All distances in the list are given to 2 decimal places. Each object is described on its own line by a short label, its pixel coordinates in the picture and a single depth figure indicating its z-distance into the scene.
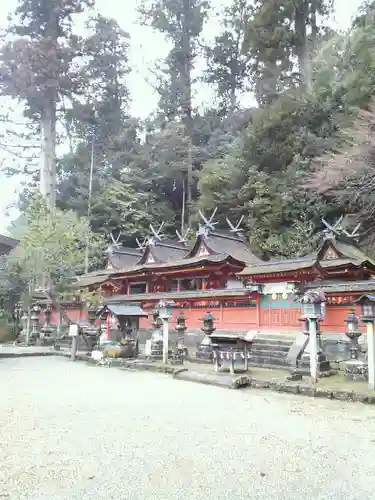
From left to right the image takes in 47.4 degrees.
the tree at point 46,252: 20.52
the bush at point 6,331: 23.61
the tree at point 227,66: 41.25
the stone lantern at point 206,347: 13.43
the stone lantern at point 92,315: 18.61
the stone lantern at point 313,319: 9.55
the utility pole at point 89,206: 27.58
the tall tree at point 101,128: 33.72
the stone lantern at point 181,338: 14.00
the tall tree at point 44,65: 29.14
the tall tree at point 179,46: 41.41
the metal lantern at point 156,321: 15.36
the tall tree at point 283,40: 31.20
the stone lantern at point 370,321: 8.45
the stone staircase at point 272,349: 13.16
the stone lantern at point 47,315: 23.03
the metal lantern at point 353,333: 10.82
